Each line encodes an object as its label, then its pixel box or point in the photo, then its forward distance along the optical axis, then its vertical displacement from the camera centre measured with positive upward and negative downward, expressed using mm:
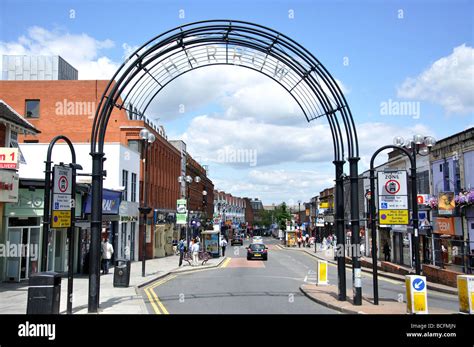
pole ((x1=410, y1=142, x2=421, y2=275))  14305 +68
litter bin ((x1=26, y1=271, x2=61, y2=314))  10578 -1670
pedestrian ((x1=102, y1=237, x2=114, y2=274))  23094 -1775
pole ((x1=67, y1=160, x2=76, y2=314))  11691 -1056
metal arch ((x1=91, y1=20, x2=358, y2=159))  13305 +4646
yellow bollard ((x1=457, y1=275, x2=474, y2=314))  11610 -1900
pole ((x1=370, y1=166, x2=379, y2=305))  13805 -980
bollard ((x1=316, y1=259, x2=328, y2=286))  18734 -2232
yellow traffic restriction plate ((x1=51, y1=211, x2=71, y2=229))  11767 +16
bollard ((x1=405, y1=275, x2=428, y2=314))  11547 -1892
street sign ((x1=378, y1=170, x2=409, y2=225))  14023 +612
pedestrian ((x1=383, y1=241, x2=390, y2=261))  33509 -2349
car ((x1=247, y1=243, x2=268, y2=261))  38219 -2725
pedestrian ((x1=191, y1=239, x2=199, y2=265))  32031 -2204
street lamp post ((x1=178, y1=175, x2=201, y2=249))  33956 +3058
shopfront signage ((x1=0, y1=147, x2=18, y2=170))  17234 +2290
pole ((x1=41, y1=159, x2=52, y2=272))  11453 +29
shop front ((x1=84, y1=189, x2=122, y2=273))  24016 -309
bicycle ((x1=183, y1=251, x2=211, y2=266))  33281 -2794
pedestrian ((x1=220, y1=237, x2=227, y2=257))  43500 -2348
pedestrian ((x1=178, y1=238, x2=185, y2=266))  31373 -2091
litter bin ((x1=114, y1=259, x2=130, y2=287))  18156 -2108
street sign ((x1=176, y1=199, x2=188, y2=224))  31433 +554
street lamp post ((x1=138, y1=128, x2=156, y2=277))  22719 +3965
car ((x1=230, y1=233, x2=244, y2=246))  77375 -3710
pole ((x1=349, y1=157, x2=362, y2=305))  13578 -406
